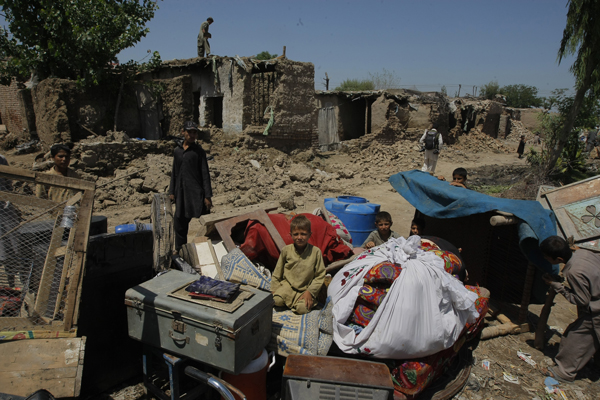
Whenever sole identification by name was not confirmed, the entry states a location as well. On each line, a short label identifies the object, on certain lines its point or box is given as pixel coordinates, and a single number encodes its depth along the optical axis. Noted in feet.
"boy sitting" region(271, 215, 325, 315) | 9.82
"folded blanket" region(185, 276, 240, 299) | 7.73
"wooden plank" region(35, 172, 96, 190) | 6.72
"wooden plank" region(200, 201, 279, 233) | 13.66
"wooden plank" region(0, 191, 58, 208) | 6.79
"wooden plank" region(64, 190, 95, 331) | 6.66
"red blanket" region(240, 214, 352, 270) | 11.89
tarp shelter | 10.94
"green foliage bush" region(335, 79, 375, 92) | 90.22
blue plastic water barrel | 16.52
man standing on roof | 39.50
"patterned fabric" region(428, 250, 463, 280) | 10.46
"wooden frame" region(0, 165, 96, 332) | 6.64
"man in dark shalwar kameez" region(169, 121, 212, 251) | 14.57
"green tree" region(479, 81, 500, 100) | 128.47
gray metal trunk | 7.20
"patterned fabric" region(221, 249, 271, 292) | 10.35
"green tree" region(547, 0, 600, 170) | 31.55
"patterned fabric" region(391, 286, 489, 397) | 8.67
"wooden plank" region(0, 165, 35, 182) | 6.44
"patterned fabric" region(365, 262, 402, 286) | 9.14
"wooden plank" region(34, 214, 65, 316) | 7.16
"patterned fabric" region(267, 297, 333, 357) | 8.99
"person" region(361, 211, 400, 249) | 13.73
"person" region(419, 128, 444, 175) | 32.27
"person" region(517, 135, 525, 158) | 57.81
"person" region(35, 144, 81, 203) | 11.76
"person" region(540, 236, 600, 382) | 9.95
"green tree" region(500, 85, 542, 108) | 124.16
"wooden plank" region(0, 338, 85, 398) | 6.51
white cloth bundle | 8.59
